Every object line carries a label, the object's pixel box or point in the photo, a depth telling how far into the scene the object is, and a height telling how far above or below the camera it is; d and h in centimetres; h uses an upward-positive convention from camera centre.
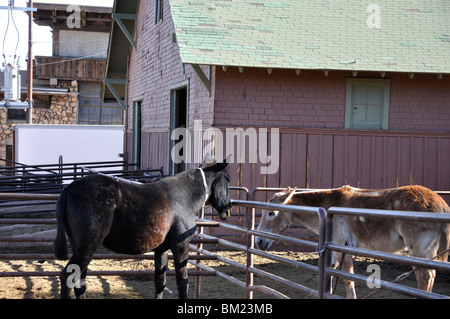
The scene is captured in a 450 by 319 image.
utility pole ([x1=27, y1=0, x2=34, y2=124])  2808 +318
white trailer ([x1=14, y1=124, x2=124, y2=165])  2444 -36
